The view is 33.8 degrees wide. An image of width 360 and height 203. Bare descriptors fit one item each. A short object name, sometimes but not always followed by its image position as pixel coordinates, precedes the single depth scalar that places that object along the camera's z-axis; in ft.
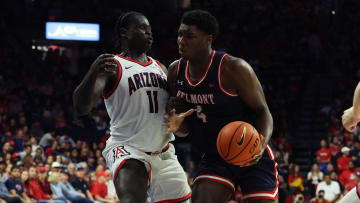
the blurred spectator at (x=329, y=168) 48.07
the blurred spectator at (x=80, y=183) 45.29
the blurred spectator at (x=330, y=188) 46.29
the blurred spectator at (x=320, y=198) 45.50
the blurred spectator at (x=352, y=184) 45.07
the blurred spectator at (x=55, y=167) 43.65
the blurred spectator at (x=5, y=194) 39.81
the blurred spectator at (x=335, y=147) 51.65
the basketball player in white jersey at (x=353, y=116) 12.18
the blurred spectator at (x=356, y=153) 47.92
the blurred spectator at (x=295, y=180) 49.06
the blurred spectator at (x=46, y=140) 49.65
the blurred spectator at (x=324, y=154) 51.60
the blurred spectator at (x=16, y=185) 40.60
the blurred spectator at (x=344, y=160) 48.65
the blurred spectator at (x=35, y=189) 42.32
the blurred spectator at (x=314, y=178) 49.13
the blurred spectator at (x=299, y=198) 46.09
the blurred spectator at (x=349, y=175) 46.85
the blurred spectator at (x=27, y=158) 43.62
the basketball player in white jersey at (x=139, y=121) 15.96
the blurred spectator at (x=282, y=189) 44.55
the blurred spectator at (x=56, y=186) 43.01
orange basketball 13.29
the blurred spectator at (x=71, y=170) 45.93
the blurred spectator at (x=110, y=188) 46.29
